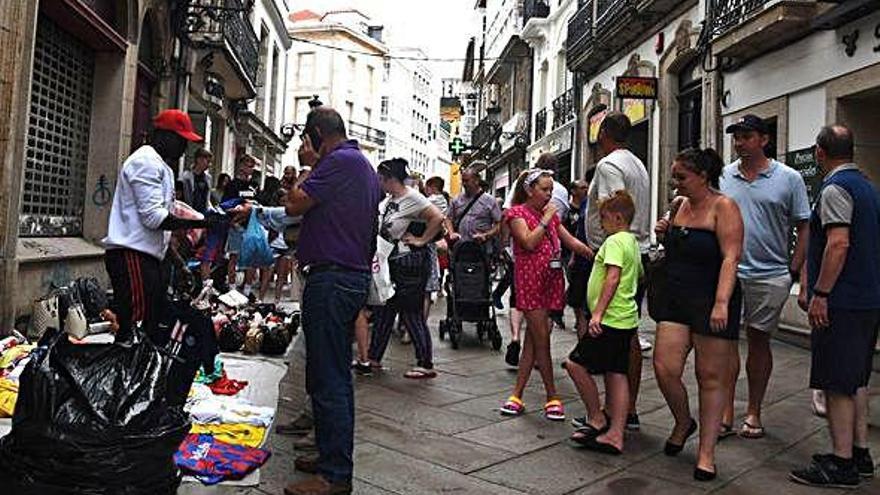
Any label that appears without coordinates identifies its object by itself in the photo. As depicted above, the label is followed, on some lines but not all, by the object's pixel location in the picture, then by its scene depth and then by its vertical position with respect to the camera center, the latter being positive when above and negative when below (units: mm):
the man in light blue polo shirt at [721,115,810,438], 4664 +362
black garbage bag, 2705 -580
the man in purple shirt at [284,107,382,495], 3449 -25
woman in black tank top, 3959 -18
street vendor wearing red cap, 4039 +192
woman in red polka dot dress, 5117 +107
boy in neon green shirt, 4348 -249
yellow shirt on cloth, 4098 -876
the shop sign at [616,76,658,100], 14102 +3753
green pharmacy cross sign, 37288 +6702
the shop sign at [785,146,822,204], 8719 +1541
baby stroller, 7840 -65
